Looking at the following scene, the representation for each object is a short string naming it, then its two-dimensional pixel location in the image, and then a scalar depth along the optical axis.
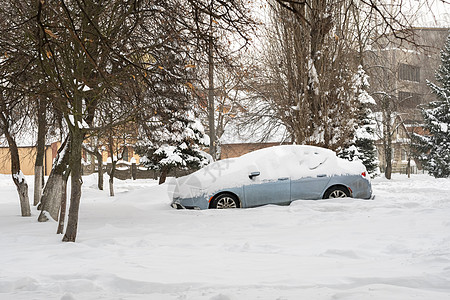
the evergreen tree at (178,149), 24.70
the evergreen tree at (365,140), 29.28
